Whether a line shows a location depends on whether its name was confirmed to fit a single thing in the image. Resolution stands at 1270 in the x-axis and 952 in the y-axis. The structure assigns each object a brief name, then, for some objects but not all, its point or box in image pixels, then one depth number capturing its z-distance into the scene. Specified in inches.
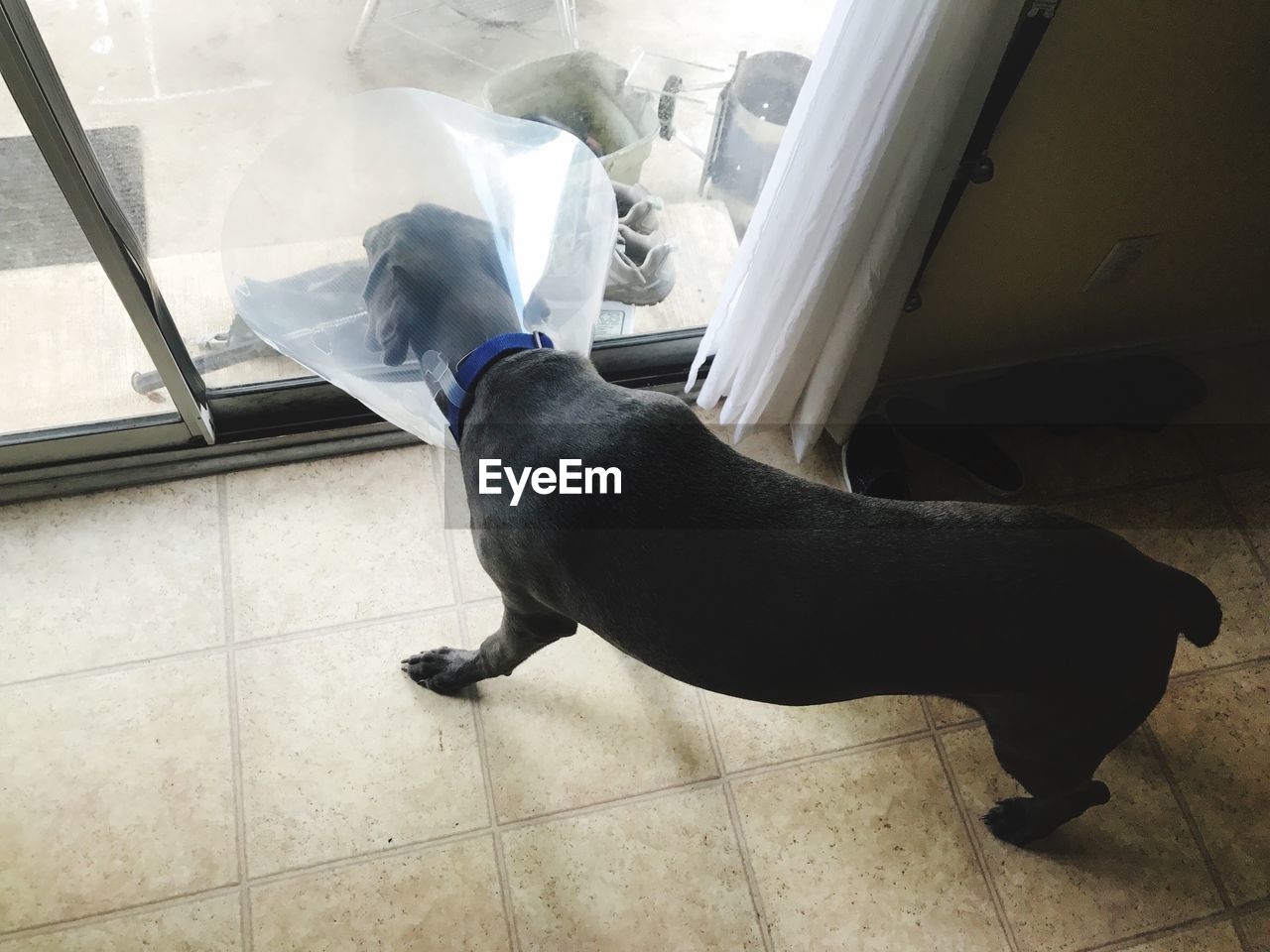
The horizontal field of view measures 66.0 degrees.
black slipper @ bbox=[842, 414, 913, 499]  68.1
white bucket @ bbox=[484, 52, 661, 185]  62.9
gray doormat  48.9
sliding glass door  53.2
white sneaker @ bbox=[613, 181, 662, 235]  66.5
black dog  36.8
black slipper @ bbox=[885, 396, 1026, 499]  70.1
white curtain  42.9
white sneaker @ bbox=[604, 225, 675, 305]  67.1
